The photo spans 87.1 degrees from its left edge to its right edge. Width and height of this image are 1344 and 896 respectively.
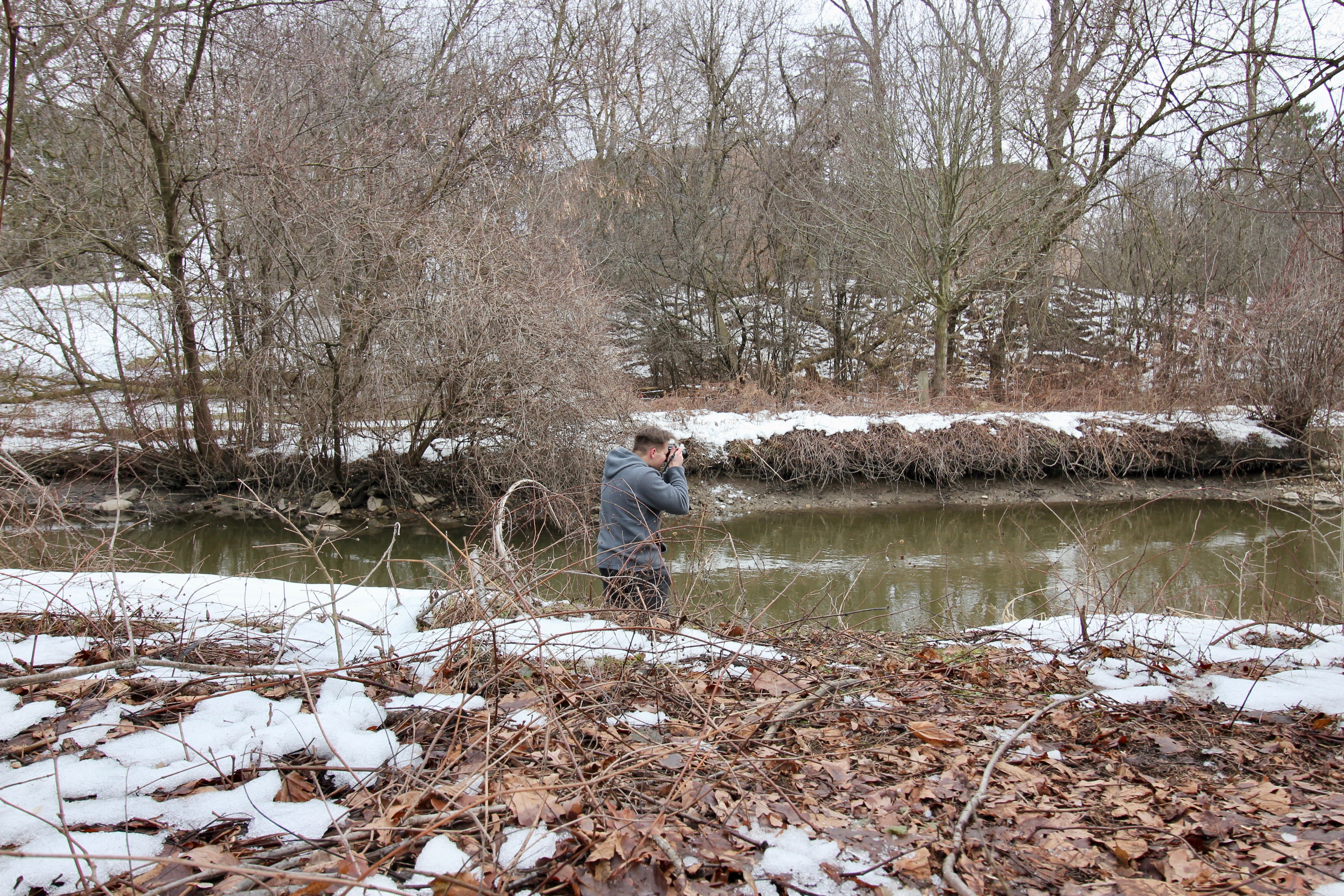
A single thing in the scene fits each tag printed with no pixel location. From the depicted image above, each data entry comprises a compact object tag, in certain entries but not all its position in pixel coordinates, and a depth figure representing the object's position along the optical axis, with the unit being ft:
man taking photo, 14.99
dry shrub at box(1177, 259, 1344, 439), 40.52
